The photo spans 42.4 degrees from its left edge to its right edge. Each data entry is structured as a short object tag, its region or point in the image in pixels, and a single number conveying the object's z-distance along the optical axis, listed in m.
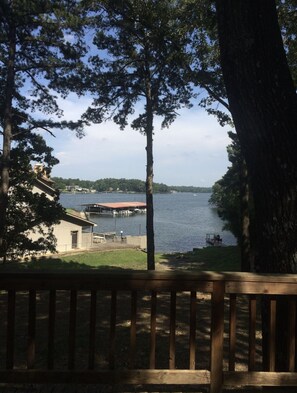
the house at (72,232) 38.00
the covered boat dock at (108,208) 81.81
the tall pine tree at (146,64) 11.20
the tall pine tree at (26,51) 13.65
